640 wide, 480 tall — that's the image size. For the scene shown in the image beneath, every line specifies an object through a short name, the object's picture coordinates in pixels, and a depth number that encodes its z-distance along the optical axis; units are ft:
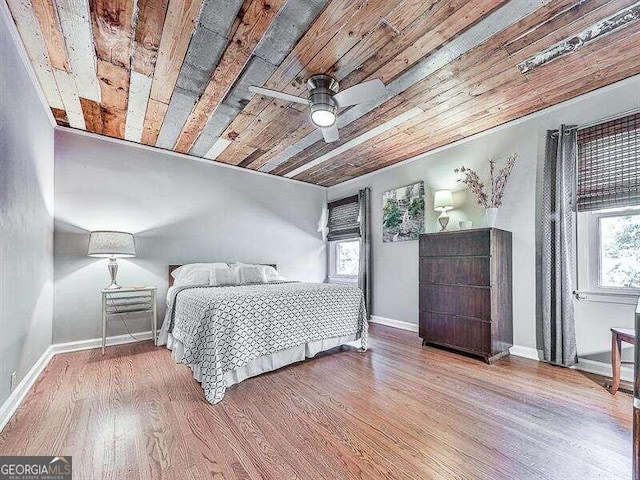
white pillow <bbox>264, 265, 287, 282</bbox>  13.16
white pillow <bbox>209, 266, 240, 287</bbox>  11.66
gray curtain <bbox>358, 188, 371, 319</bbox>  15.88
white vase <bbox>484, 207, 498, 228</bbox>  10.39
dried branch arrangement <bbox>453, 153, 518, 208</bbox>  10.53
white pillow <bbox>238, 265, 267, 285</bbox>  12.39
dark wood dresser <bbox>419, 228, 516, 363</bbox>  9.68
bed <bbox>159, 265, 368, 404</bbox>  7.46
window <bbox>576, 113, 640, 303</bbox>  8.16
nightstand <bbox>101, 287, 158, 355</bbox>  10.87
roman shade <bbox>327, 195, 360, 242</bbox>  16.99
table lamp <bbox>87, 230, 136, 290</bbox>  10.11
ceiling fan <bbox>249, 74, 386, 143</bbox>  7.26
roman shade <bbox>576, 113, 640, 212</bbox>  8.07
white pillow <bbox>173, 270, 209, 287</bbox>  11.50
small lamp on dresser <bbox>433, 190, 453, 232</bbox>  11.68
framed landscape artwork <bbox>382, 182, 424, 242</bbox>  13.70
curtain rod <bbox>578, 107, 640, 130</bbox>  8.06
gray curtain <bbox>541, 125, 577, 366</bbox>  8.98
